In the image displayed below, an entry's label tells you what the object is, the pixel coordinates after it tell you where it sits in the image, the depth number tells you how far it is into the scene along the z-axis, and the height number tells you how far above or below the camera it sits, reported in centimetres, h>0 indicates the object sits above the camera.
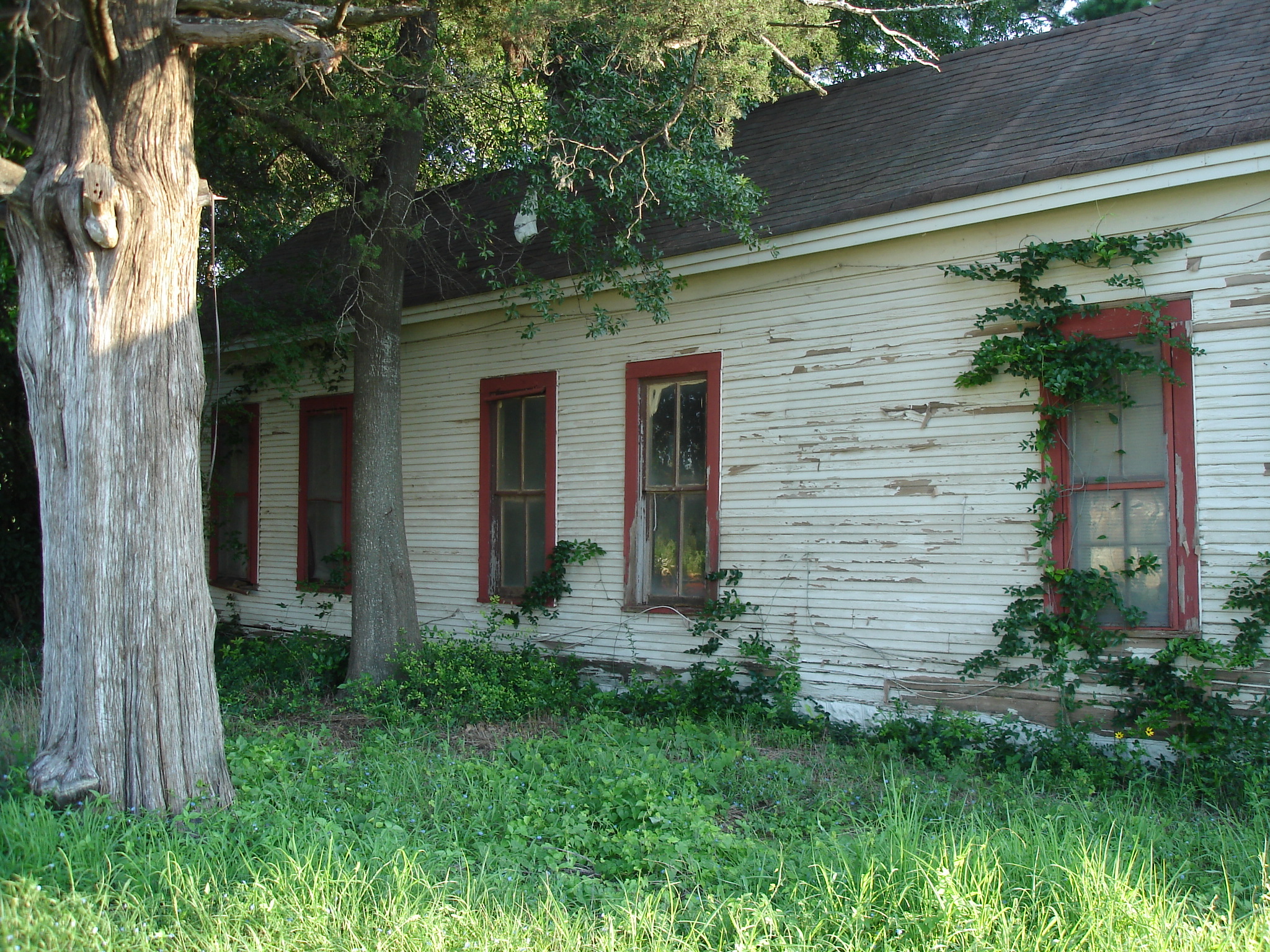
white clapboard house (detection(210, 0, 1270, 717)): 625 +90
